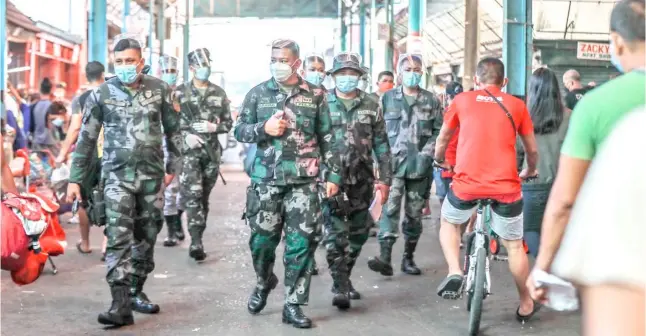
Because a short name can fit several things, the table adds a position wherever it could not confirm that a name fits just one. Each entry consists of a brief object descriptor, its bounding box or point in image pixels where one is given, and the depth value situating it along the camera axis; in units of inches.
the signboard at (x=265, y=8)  1347.2
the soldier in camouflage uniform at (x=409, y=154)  375.6
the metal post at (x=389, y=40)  1025.5
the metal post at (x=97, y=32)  634.8
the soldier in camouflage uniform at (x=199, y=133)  431.5
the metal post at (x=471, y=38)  673.6
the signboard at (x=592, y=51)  878.4
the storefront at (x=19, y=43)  958.4
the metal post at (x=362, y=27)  1333.7
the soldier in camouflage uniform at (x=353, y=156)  326.6
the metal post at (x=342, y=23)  1443.2
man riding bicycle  280.8
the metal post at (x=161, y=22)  1038.8
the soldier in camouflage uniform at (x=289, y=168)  288.8
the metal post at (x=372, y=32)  1189.2
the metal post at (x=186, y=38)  1258.4
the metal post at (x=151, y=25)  941.4
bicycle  274.7
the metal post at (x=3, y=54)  504.3
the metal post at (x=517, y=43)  454.6
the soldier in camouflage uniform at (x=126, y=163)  286.0
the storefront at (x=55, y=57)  1099.9
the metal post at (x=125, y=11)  814.5
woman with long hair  303.0
